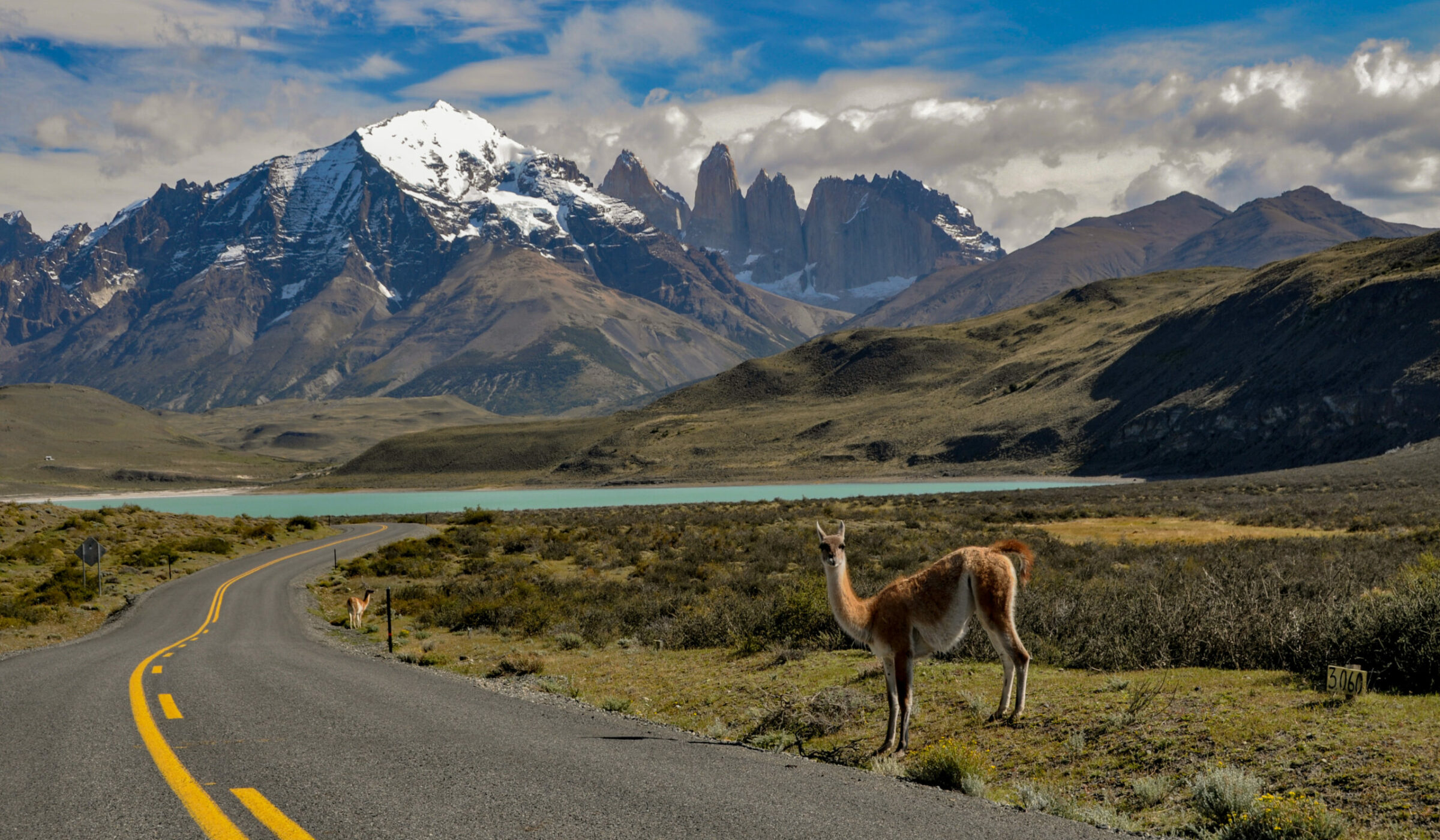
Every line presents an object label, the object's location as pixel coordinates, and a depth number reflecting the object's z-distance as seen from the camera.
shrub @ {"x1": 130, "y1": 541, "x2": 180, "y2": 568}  37.94
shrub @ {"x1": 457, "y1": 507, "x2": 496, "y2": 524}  56.69
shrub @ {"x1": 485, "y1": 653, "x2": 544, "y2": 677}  15.77
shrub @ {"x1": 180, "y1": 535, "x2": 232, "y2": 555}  42.97
